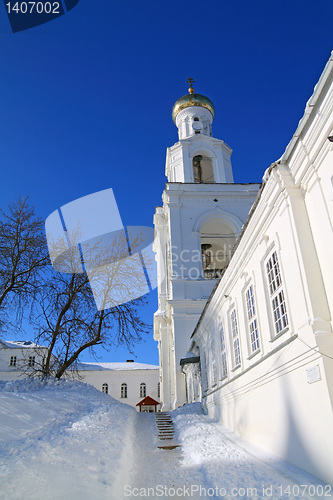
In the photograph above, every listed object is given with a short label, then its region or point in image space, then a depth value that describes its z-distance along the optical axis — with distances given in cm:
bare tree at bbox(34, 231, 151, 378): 1809
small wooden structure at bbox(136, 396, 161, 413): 3888
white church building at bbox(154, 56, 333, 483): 606
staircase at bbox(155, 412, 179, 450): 1036
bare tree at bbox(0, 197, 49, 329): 1684
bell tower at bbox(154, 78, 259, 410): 2102
